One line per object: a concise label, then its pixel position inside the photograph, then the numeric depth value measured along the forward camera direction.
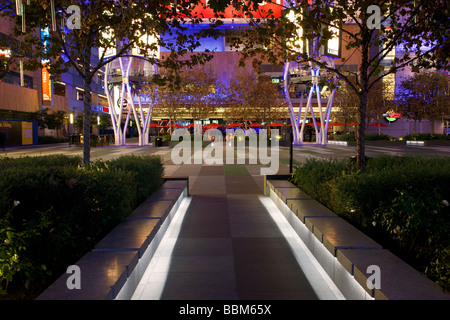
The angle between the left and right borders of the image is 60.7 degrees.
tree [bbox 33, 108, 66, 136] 48.59
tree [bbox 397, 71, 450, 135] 43.38
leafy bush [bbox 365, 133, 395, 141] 44.58
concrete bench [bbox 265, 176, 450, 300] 3.45
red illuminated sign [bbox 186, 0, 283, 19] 78.78
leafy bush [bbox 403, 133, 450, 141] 43.44
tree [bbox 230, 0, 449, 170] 7.75
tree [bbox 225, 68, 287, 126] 52.19
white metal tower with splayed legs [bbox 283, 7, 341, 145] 41.66
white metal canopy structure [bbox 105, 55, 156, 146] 44.06
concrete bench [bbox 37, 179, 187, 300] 3.41
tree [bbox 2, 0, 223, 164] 8.19
